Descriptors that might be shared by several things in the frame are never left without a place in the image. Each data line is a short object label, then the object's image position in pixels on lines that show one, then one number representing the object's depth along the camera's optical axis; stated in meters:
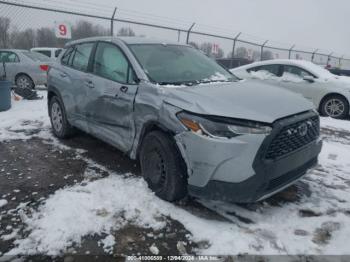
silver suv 3.00
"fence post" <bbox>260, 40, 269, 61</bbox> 19.75
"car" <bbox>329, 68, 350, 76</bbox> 13.46
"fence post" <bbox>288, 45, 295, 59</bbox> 21.96
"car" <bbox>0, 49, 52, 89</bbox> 11.65
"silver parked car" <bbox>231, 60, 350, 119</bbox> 8.47
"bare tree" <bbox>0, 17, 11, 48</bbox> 11.39
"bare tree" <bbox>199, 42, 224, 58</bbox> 16.83
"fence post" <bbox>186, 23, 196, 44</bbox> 14.86
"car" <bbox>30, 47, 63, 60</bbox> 15.43
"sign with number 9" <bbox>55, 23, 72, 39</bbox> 12.03
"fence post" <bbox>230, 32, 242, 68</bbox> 17.14
